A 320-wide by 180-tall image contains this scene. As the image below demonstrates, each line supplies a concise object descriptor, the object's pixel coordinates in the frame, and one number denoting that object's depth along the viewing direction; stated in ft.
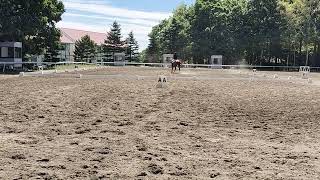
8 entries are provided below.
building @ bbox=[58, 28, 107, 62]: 319.59
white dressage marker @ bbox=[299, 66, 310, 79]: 140.20
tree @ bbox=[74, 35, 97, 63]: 298.76
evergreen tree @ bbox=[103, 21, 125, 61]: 334.24
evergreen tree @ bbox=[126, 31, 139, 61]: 344.94
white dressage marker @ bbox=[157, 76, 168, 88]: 84.43
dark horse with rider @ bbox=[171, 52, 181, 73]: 151.33
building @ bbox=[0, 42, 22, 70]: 162.50
